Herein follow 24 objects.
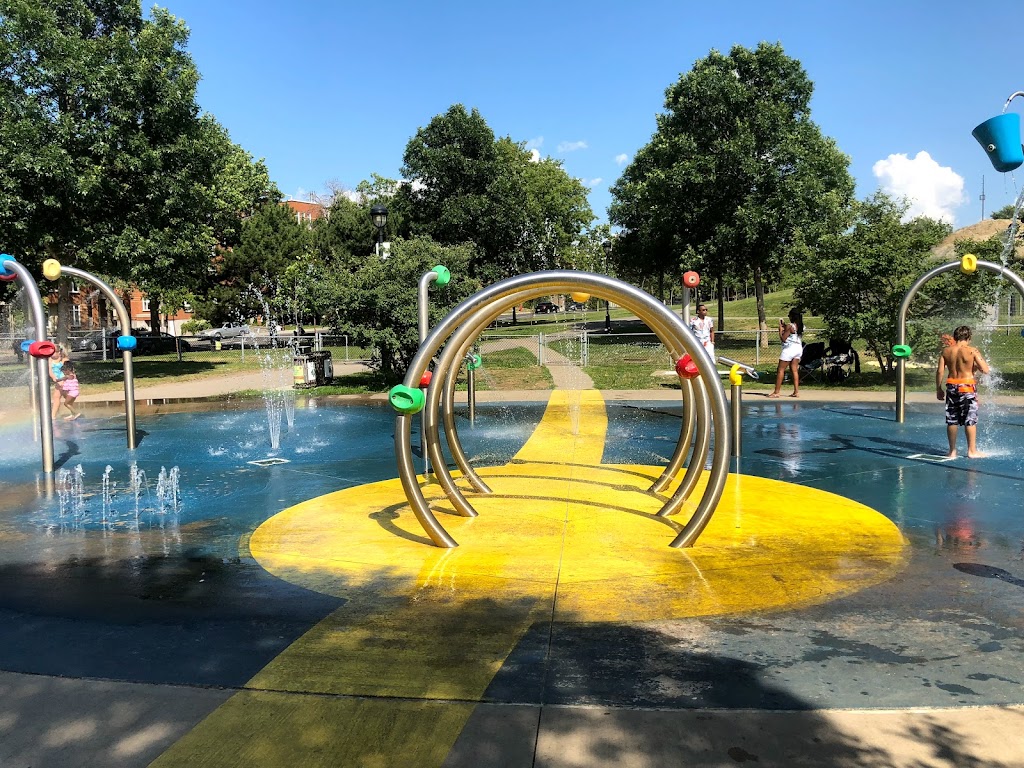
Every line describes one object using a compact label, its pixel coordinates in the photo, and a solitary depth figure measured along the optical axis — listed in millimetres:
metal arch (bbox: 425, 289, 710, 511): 7367
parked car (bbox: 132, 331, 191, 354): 38500
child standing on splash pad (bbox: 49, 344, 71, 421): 13035
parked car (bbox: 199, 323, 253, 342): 48816
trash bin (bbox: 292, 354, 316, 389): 20062
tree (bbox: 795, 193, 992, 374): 17547
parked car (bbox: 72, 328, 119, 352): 36781
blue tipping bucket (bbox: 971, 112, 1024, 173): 6676
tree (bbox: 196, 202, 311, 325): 42531
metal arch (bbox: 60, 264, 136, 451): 11289
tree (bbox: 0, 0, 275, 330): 20172
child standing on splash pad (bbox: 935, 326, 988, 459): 9227
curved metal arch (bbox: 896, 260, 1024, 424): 11813
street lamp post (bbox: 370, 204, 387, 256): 15695
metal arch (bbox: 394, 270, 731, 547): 5961
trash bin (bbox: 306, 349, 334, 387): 20062
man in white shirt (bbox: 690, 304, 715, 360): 12745
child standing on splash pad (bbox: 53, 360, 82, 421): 13633
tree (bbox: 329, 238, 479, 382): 17609
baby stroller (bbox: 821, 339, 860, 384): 19219
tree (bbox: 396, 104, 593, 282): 35844
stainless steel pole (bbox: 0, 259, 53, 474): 9453
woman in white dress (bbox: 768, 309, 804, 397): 15491
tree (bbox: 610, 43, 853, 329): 27875
